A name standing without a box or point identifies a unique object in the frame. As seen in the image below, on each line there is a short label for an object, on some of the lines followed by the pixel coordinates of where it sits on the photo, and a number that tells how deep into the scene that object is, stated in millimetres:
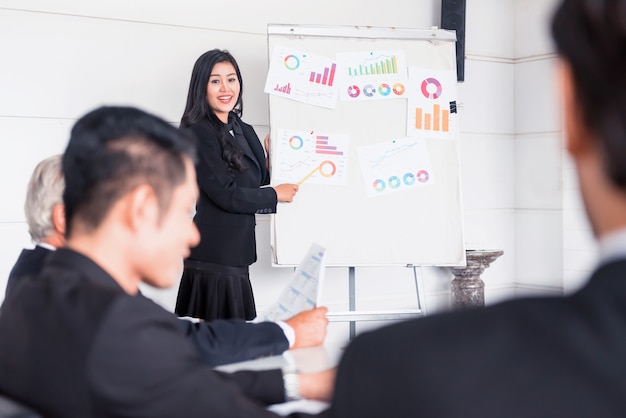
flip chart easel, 5252
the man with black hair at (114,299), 2076
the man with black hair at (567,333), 1145
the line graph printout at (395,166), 5339
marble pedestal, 6067
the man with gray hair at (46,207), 3623
